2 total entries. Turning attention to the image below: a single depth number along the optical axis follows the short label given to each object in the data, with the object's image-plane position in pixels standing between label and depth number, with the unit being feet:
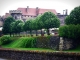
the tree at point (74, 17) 117.09
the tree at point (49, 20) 141.62
